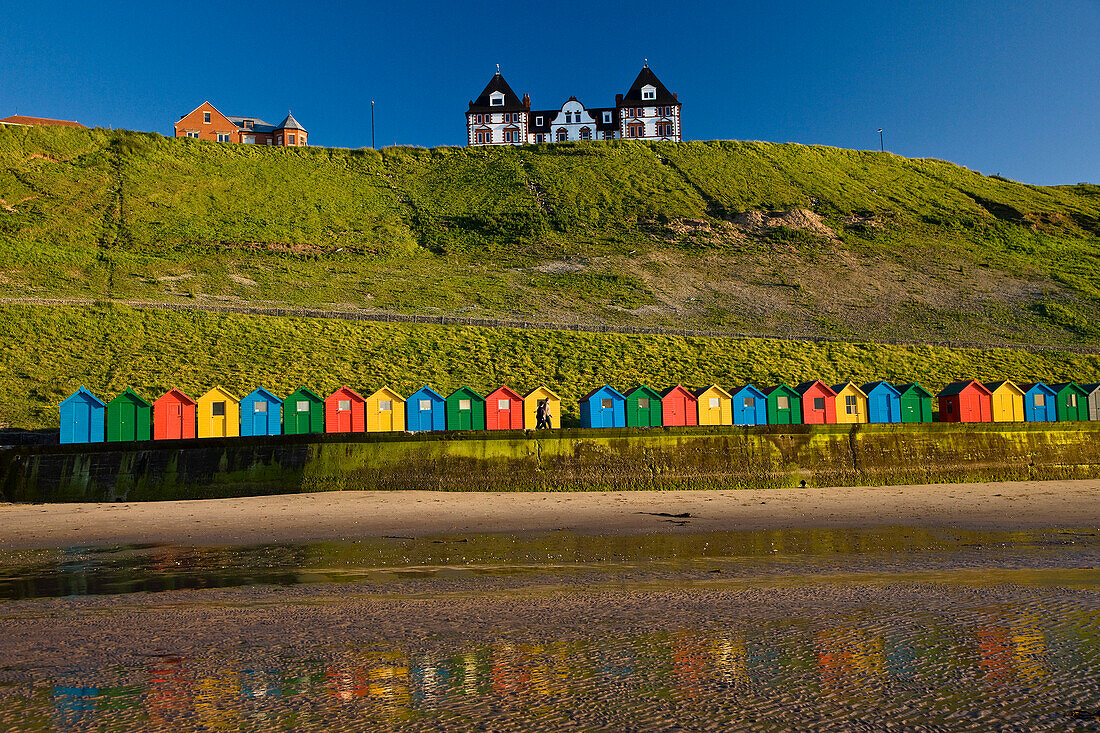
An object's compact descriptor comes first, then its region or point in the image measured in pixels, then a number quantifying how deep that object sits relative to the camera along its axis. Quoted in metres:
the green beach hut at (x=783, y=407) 34.06
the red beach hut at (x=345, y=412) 30.89
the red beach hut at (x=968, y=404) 35.38
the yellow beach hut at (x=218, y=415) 30.08
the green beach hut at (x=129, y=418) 29.27
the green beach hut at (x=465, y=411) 31.45
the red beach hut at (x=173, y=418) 29.69
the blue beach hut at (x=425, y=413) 31.36
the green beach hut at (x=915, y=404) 35.16
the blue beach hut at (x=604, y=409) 32.28
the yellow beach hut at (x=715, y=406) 33.38
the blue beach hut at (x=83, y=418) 28.69
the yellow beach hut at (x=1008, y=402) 35.59
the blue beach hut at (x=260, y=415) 30.48
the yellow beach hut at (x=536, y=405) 32.28
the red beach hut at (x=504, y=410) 31.69
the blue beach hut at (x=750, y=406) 33.75
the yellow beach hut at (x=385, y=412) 31.31
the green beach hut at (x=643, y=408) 32.53
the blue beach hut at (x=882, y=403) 34.81
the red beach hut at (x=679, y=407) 32.97
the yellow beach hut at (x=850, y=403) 34.41
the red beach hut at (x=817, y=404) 34.03
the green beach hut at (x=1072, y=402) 35.94
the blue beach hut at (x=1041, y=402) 35.91
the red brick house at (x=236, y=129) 112.69
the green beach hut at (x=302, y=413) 30.77
